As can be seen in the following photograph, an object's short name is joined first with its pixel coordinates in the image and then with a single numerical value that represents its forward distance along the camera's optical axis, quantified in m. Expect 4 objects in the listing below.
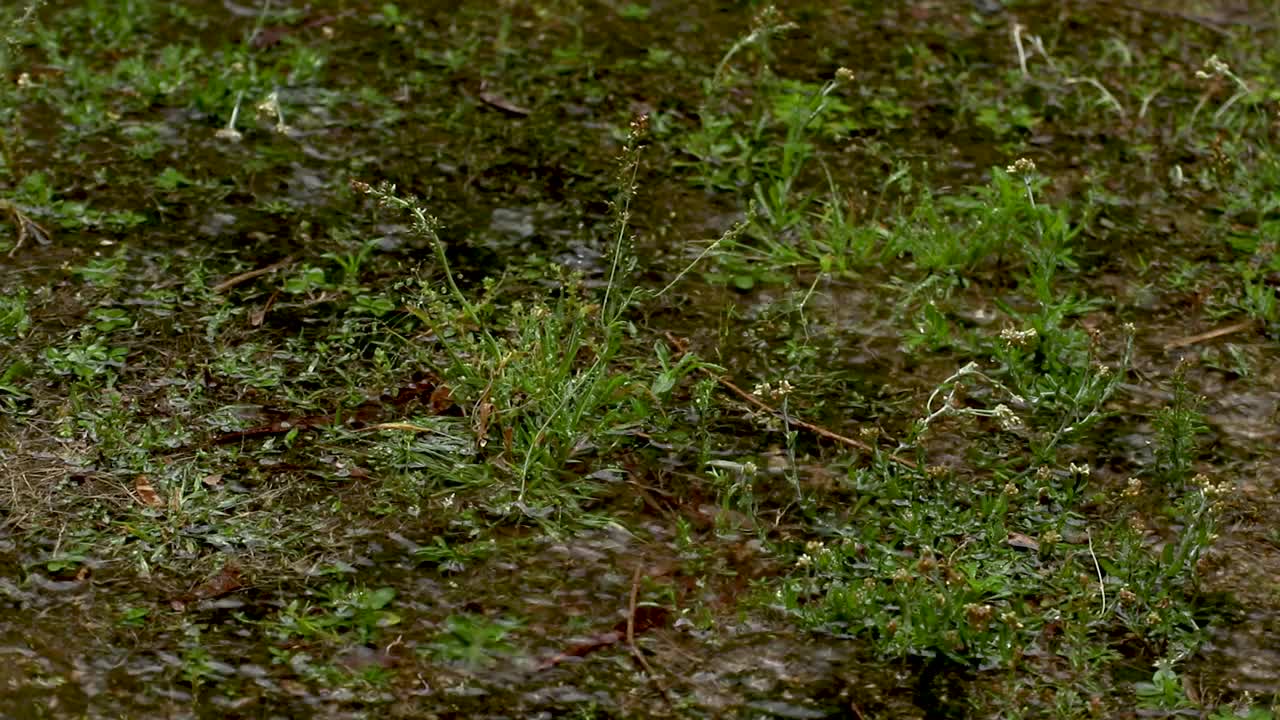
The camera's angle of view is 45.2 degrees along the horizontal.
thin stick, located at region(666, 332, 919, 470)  3.31
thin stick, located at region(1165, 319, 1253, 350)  3.79
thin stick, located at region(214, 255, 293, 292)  3.74
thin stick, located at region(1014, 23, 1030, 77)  4.94
